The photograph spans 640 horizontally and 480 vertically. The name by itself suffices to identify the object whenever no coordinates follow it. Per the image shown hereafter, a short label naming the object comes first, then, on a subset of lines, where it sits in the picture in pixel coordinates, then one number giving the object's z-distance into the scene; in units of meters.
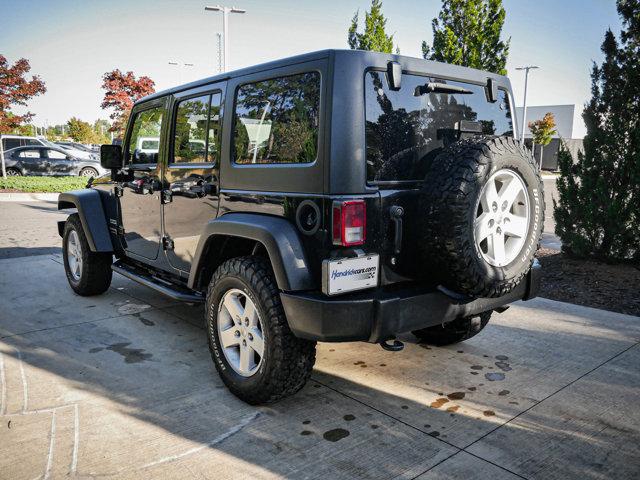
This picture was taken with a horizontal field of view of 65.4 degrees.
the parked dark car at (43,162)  19.83
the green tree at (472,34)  10.44
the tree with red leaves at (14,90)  20.61
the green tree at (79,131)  49.81
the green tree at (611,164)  6.00
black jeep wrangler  2.54
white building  44.35
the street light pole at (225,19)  14.66
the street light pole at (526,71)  35.81
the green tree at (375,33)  13.95
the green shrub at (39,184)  15.91
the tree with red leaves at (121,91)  22.30
